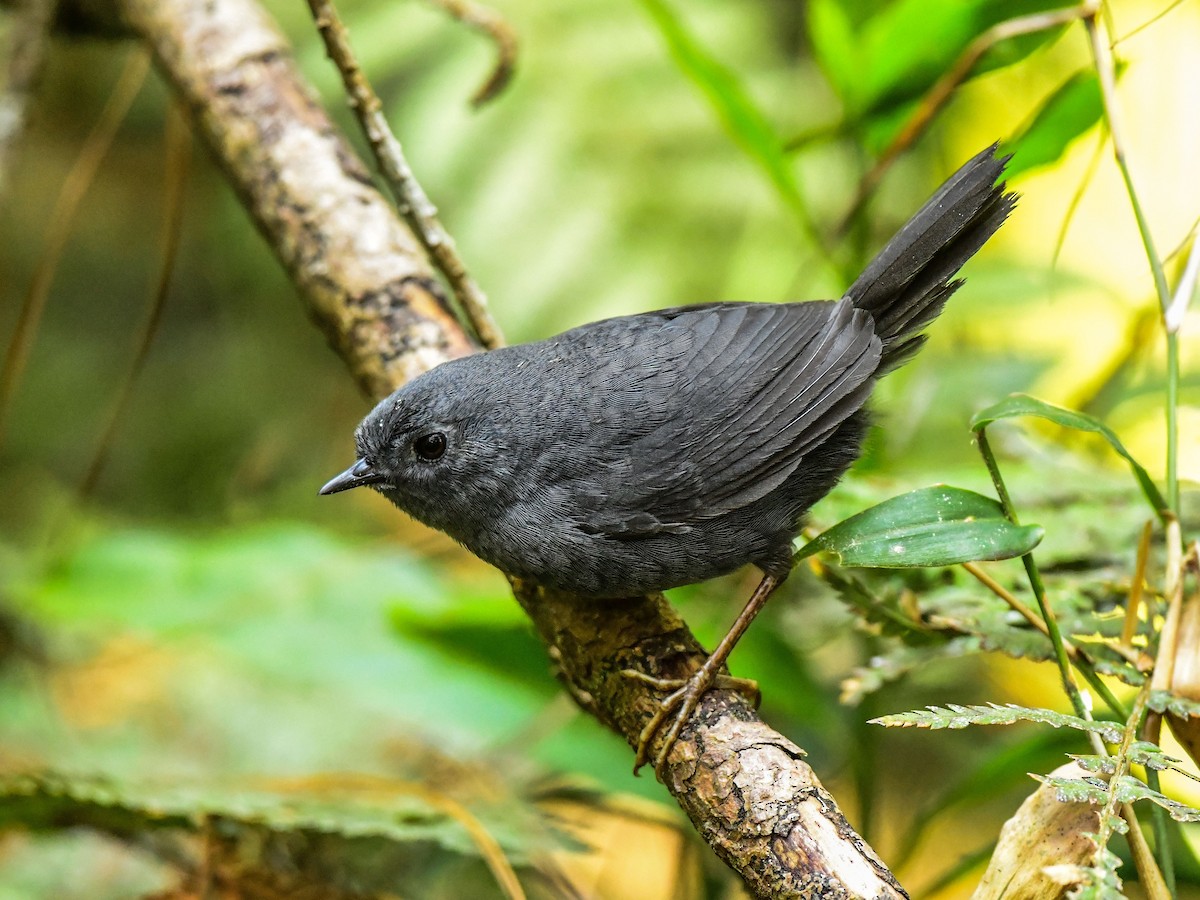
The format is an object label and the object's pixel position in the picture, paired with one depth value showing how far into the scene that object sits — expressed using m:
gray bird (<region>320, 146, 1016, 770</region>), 4.27
